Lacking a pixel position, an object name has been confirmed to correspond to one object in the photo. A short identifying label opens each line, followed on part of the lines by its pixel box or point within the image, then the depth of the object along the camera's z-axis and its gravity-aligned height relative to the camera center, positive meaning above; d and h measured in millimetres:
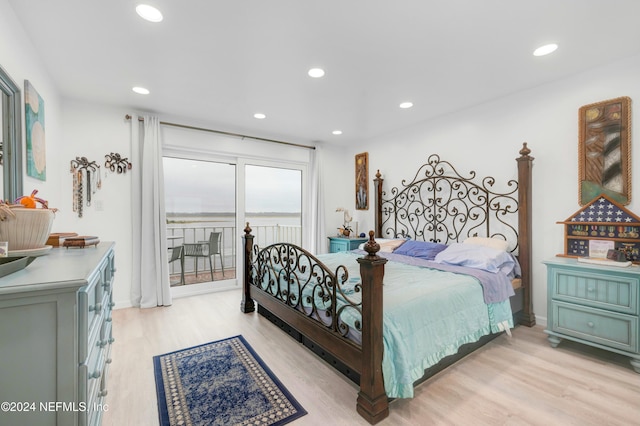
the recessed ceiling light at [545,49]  2329 +1351
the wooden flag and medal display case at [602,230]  2473 -165
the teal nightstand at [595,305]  2195 -773
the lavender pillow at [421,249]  3531 -467
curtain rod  3850 +1222
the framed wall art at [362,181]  5176 +582
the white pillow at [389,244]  3946 -441
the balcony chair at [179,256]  4180 -623
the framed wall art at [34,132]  2092 +643
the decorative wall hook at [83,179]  3342 +420
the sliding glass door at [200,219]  4145 -85
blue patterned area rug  1746 -1231
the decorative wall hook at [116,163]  3543 +634
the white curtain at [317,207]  5160 +109
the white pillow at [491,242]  3156 -342
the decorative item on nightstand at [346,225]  5231 -240
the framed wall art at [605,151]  2525 +561
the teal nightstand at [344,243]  4844 -527
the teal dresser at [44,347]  930 -452
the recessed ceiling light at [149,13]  1874 +1351
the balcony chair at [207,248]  4375 -540
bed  1729 -604
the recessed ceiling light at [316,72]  2685 +1346
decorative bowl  1143 -56
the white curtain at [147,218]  3648 -55
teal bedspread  1727 -766
